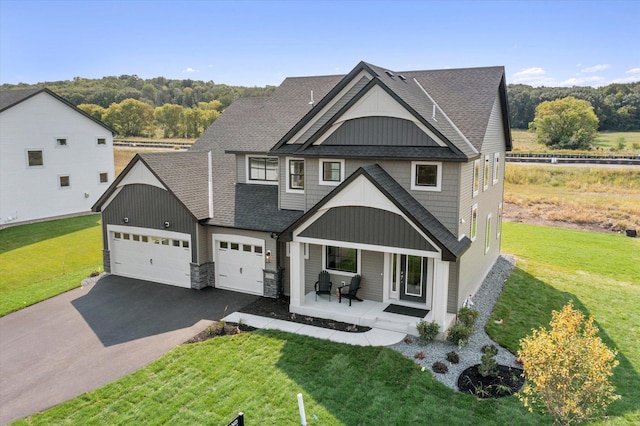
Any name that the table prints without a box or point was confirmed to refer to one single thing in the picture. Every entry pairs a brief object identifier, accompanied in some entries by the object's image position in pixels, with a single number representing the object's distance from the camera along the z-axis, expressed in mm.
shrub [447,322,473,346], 13297
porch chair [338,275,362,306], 15594
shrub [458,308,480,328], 14203
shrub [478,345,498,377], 11547
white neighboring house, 29938
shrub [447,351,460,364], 12358
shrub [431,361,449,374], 11852
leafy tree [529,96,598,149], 74188
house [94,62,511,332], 14391
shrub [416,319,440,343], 13367
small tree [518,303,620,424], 7914
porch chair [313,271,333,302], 16314
